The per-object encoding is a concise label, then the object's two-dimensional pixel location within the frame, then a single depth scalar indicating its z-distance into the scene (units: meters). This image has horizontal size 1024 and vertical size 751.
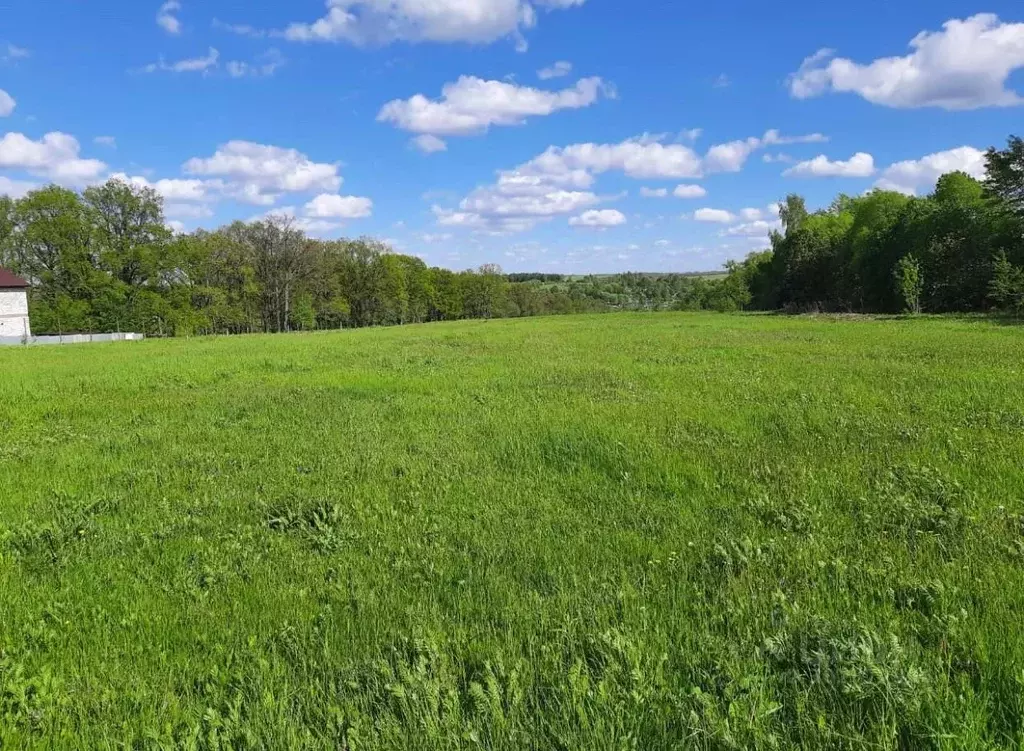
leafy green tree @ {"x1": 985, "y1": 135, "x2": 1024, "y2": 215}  39.91
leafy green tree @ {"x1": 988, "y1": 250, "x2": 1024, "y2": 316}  35.19
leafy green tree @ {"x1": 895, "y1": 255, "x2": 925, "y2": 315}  44.59
